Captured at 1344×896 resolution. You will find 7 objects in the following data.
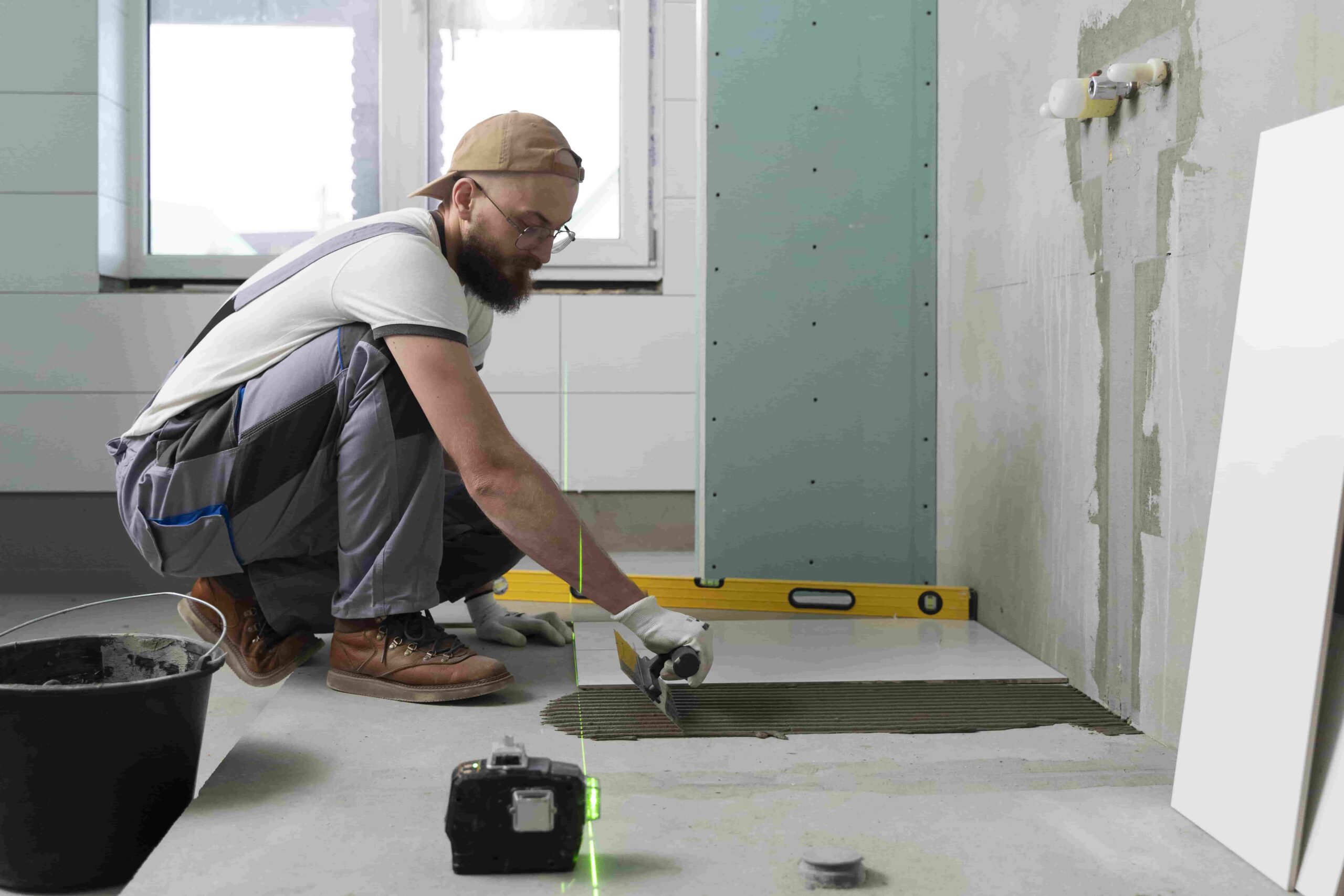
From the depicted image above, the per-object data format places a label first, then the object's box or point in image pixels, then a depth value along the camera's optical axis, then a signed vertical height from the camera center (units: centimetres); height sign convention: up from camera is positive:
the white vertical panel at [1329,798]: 89 -31
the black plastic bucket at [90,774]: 102 -35
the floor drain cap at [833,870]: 94 -39
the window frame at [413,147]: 303 +84
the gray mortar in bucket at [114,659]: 124 -28
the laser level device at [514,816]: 96 -35
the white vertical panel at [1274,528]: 96 -8
